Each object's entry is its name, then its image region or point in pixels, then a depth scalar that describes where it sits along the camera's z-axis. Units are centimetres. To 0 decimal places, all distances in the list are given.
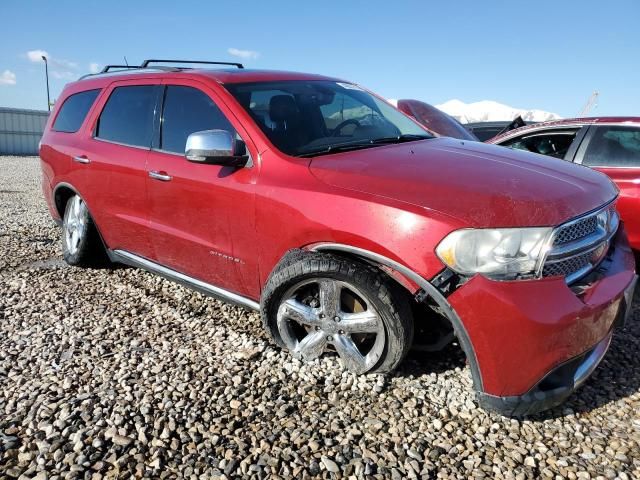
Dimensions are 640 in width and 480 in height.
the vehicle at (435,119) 515
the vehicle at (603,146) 417
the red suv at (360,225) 222
